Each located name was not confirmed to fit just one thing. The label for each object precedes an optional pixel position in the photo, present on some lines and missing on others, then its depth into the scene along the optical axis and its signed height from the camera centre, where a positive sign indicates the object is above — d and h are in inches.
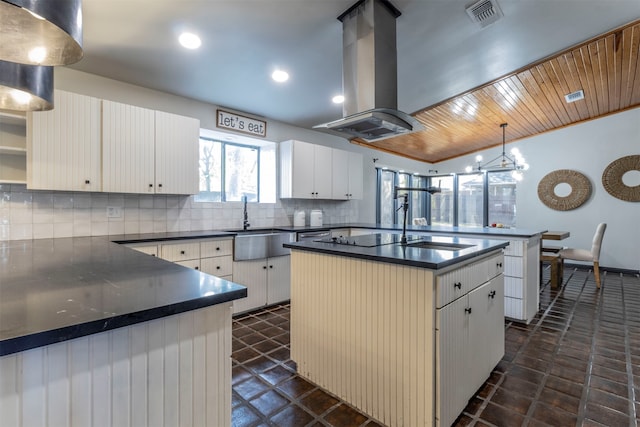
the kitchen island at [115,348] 26.3 -13.9
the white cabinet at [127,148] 105.7 +23.3
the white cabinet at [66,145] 91.9 +21.4
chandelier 189.3 +39.2
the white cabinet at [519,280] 120.8 -27.7
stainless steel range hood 85.6 +43.4
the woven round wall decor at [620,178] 211.0 +24.5
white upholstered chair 175.8 -25.1
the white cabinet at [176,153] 119.3 +24.1
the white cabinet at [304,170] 167.5 +24.2
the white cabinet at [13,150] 94.3 +19.0
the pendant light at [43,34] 28.0 +19.8
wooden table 175.2 -28.4
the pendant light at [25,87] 51.2 +22.7
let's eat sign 148.7 +46.0
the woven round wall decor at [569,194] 231.0 +17.9
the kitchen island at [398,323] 60.5 -26.0
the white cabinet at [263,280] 132.4 -31.6
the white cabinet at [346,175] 191.9 +24.4
